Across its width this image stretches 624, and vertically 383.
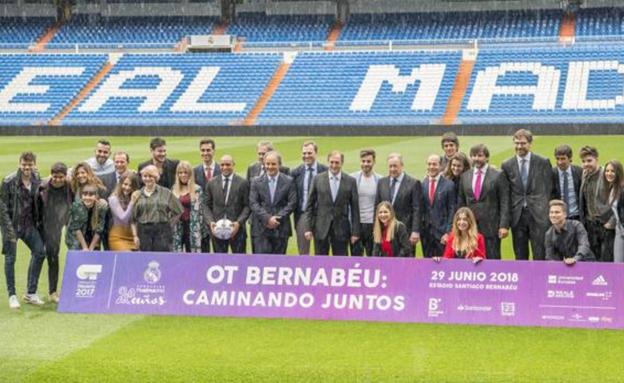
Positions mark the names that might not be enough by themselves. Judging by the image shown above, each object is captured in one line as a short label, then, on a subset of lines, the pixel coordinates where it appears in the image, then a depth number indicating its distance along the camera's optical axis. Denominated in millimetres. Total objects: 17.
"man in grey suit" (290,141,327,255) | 13172
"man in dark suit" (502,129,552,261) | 12547
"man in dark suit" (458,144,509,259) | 12430
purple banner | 11000
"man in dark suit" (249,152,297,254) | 12938
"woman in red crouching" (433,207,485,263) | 11438
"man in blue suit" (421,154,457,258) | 12625
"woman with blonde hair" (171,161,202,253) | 12781
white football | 12945
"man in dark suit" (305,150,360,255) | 12672
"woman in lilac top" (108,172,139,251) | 12391
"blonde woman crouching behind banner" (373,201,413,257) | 11953
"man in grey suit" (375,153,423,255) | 12523
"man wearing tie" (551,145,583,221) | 12711
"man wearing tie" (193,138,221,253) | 13562
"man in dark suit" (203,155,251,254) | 13023
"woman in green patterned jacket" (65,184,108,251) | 12156
